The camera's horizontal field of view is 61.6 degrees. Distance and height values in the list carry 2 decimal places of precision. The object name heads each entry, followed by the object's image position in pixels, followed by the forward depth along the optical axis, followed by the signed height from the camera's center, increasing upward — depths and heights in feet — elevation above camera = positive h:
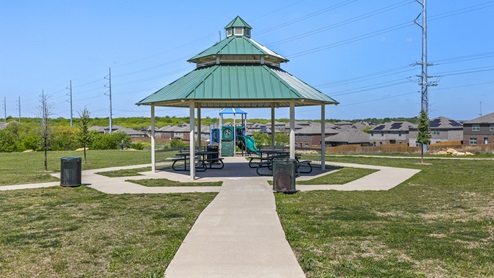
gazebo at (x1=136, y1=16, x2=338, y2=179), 51.93 +7.78
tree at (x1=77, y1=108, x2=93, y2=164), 82.38 +2.71
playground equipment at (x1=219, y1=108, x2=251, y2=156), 89.62 +0.42
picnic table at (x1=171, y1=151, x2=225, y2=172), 64.35 -4.32
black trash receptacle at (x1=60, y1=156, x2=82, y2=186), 46.73 -3.65
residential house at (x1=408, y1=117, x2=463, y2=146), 262.47 +3.89
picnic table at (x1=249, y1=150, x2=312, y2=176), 57.77 -4.45
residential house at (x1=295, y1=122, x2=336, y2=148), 307.37 +2.63
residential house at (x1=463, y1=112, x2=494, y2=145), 222.89 +4.23
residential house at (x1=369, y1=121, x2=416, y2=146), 284.61 +3.65
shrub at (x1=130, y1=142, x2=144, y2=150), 165.27 -2.68
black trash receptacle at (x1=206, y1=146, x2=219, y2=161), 71.87 -1.91
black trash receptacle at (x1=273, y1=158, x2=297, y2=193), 41.04 -3.69
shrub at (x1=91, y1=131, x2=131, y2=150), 152.66 -0.61
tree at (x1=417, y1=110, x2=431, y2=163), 84.69 +1.88
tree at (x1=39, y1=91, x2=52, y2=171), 73.13 +3.22
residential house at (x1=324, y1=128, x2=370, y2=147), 279.08 +0.24
